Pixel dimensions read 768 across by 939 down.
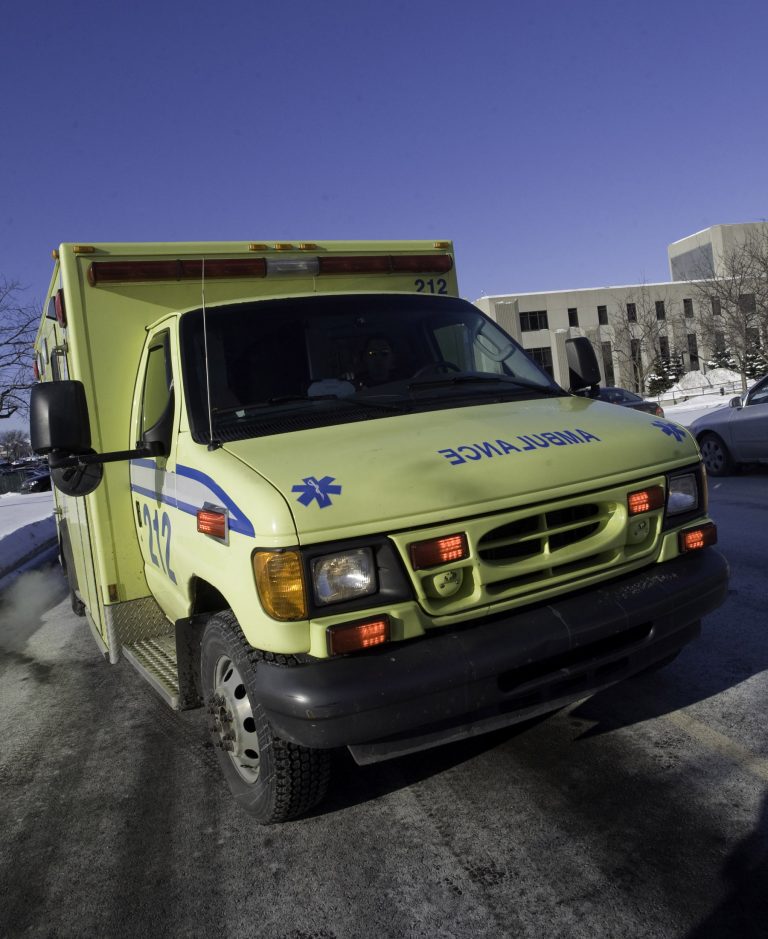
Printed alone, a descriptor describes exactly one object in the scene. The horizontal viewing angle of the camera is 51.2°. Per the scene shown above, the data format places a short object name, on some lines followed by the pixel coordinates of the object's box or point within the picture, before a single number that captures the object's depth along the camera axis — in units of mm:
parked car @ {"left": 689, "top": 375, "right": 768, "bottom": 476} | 10609
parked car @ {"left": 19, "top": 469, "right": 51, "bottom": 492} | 39438
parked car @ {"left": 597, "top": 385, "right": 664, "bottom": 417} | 23244
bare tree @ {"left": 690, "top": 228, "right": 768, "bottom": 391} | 29344
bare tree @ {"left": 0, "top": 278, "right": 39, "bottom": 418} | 40344
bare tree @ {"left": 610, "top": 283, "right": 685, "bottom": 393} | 59625
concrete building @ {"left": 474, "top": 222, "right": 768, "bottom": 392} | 60531
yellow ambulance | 2777
